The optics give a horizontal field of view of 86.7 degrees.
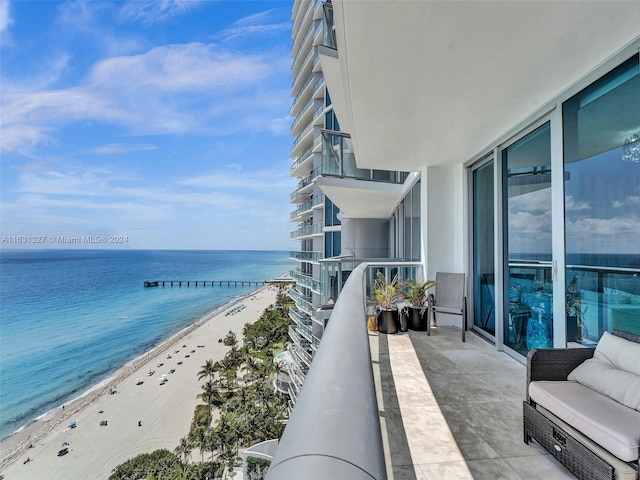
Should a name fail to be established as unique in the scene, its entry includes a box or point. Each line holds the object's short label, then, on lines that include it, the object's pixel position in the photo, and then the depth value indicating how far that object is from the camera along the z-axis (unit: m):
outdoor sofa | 1.72
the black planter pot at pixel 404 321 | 5.77
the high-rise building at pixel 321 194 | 7.66
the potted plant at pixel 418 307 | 5.74
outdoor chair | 5.56
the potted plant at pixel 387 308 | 5.61
